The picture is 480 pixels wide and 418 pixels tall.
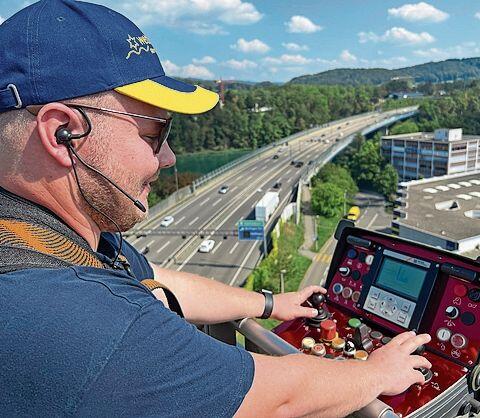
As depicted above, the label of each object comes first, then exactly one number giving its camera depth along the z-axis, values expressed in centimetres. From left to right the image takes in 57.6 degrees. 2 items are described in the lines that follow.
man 52
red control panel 113
